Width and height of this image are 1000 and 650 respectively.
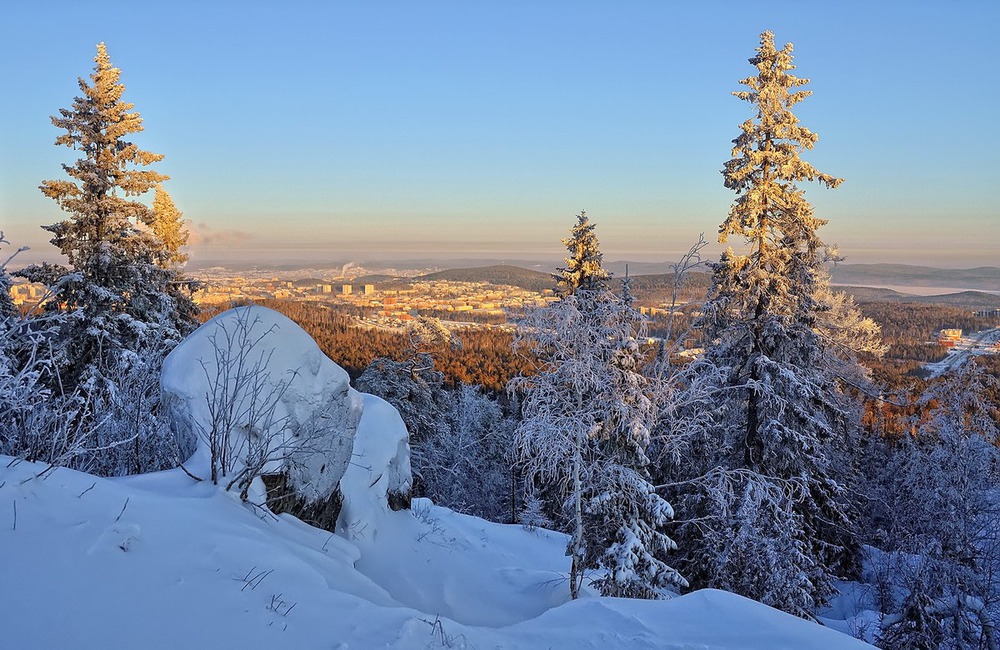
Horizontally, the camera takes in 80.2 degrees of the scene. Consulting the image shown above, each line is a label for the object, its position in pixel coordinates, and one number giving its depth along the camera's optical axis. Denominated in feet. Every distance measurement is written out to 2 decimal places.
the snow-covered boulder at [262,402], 20.56
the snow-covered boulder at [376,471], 27.94
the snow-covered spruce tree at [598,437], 29.76
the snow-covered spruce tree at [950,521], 31.30
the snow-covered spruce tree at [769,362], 40.91
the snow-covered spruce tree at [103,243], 46.62
